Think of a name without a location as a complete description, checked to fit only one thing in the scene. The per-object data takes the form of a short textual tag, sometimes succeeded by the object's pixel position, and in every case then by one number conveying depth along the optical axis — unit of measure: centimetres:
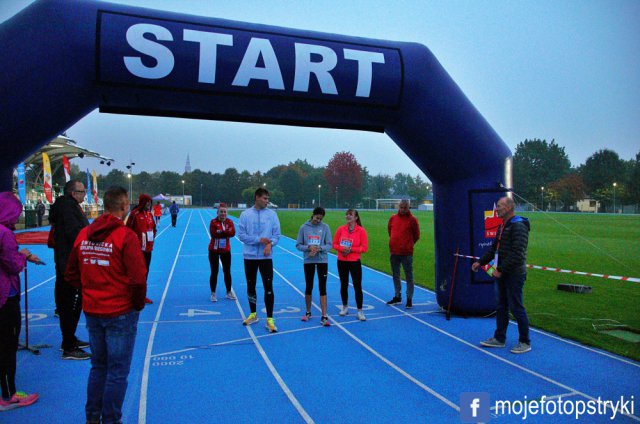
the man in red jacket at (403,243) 811
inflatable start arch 492
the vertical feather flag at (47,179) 2200
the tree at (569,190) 9438
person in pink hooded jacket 374
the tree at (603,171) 9049
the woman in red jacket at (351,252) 713
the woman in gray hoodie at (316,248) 687
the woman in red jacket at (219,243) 853
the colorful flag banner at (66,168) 2785
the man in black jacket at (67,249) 517
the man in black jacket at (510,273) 554
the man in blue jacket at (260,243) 643
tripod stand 542
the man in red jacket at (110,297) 321
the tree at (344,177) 11762
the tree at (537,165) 10594
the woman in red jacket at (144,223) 810
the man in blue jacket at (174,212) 3072
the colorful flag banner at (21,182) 1938
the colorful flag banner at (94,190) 3619
